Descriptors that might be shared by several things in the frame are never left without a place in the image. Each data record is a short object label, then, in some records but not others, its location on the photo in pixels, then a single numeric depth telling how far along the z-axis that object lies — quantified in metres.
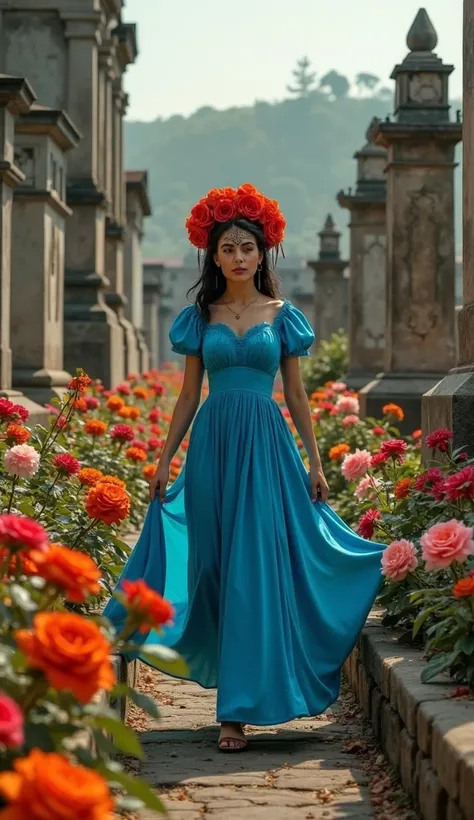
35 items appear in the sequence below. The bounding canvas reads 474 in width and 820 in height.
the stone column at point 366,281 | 16.62
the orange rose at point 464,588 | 4.09
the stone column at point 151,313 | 36.06
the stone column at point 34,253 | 11.28
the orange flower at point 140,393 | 11.20
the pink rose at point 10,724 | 2.39
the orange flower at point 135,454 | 8.03
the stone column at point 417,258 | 12.55
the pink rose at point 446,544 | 4.17
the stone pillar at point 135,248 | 24.83
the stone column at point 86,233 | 15.99
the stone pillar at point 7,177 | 8.99
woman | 5.29
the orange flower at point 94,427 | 7.84
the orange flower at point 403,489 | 5.84
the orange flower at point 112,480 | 4.89
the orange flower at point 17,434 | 5.89
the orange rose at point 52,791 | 2.23
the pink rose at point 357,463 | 6.88
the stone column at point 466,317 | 6.57
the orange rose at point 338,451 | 8.27
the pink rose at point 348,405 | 11.45
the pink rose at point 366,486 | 6.65
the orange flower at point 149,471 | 7.56
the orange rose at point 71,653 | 2.56
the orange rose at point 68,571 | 2.86
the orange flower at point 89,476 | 5.57
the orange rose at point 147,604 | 2.95
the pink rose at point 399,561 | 4.94
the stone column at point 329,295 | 27.34
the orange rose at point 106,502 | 4.76
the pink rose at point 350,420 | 10.48
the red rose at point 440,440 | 5.65
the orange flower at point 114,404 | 9.36
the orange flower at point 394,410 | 9.63
